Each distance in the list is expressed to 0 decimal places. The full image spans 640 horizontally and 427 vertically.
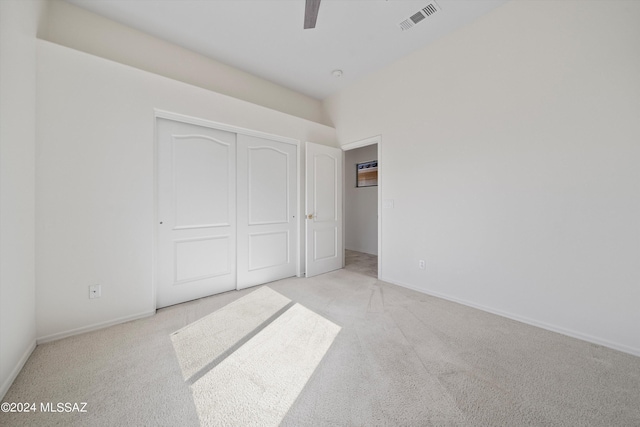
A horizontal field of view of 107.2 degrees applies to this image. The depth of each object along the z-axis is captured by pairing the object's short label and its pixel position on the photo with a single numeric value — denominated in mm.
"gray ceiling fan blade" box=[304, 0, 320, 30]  1736
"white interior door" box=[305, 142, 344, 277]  3549
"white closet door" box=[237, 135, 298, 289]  3055
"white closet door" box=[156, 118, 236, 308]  2510
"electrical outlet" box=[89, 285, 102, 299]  2061
